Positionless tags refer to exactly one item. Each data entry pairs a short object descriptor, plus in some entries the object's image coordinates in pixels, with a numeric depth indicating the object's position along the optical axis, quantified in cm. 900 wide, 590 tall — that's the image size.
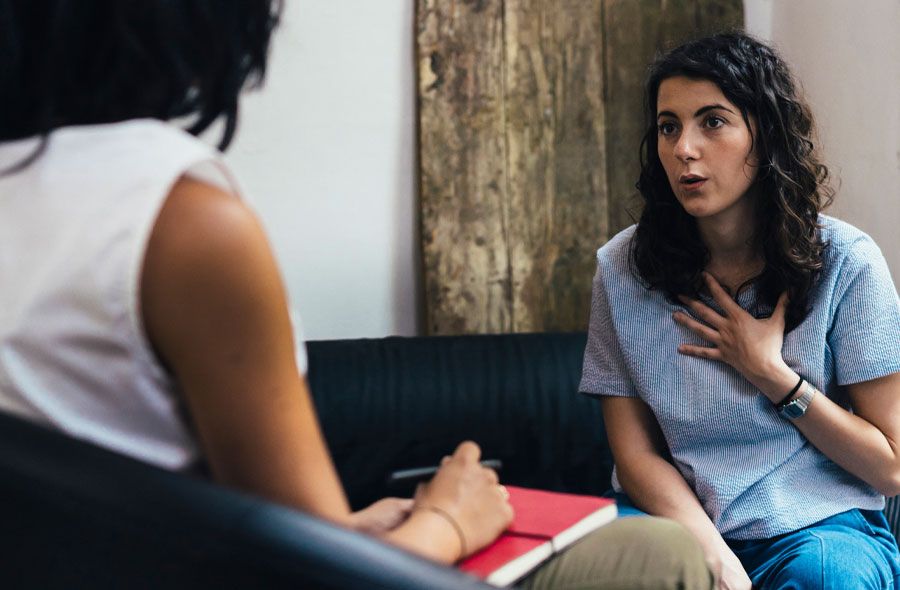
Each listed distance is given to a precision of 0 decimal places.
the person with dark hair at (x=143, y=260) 71
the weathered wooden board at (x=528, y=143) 270
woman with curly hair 170
